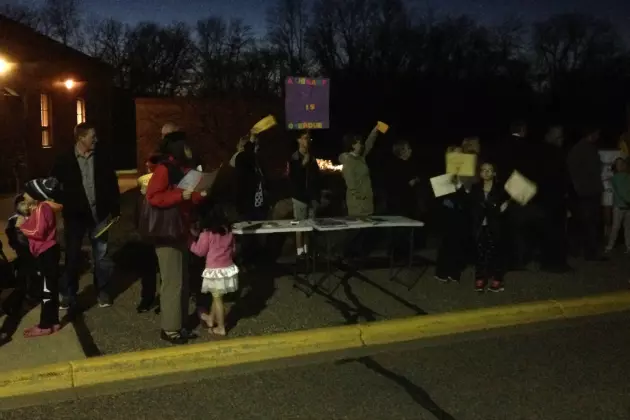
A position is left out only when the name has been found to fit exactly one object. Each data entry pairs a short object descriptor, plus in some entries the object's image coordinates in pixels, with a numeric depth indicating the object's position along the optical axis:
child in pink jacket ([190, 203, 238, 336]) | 6.33
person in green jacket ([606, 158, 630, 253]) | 10.01
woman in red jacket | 5.87
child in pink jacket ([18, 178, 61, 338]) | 6.36
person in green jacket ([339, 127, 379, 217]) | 8.90
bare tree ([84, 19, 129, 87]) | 49.67
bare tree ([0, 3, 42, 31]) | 40.59
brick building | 18.48
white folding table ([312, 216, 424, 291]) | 7.81
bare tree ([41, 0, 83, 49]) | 46.90
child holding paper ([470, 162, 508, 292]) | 8.02
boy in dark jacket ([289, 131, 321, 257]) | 9.05
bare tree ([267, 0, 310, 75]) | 45.22
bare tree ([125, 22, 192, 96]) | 49.75
